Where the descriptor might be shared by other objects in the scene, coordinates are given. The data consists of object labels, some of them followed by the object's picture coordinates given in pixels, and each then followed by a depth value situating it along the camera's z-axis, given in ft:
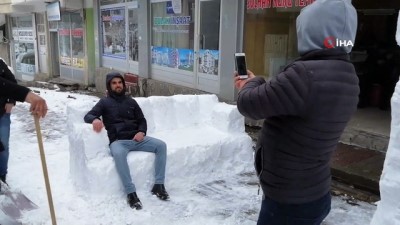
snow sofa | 13.29
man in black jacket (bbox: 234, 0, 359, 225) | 5.24
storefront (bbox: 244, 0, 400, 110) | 24.25
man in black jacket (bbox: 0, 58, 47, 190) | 13.17
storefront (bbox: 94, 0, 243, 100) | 26.09
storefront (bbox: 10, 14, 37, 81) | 59.57
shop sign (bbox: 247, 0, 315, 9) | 21.00
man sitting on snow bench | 13.12
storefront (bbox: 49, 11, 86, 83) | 47.75
